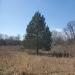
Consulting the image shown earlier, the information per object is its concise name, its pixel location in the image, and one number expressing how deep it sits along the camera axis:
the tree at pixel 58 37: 29.12
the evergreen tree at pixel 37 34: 14.51
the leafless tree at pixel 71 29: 28.89
